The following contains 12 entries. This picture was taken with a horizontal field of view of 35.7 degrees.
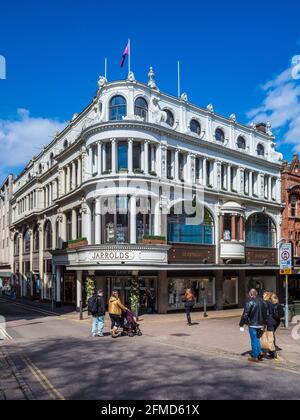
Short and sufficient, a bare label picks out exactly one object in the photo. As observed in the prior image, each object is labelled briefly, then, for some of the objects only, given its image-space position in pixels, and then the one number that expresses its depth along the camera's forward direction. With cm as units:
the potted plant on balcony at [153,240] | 2816
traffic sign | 2112
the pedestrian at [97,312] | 1769
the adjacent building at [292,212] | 4156
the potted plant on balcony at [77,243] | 3108
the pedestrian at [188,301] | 2259
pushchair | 1822
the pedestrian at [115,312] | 1778
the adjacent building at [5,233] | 6301
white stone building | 2916
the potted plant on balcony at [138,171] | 2917
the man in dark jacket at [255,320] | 1230
